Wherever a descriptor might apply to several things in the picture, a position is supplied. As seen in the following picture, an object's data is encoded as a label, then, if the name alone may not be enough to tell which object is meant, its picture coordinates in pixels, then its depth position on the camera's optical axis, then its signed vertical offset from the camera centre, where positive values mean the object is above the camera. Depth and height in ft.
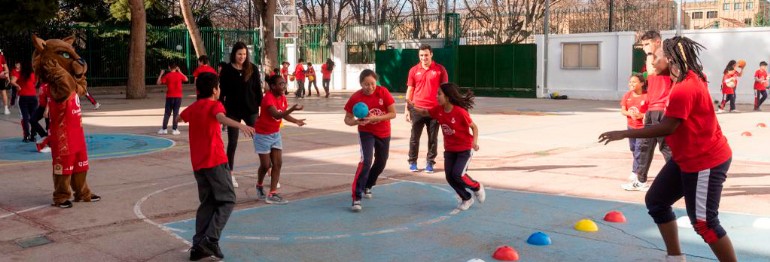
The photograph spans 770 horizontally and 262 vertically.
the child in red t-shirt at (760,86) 69.77 -1.87
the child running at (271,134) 26.09 -2.22
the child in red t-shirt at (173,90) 49.01 -1.19
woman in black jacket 29.48 -0.73
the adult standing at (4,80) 64.83 -0.56
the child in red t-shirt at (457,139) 25.18 -2.32
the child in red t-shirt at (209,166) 19.44 -2.45
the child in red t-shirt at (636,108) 28.73 -1.55
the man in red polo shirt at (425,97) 33.73 -1.25
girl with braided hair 16.10 -1.71
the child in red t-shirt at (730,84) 66.54 -1.58
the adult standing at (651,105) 26.53 -1.37
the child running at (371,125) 25.36 -1.89
